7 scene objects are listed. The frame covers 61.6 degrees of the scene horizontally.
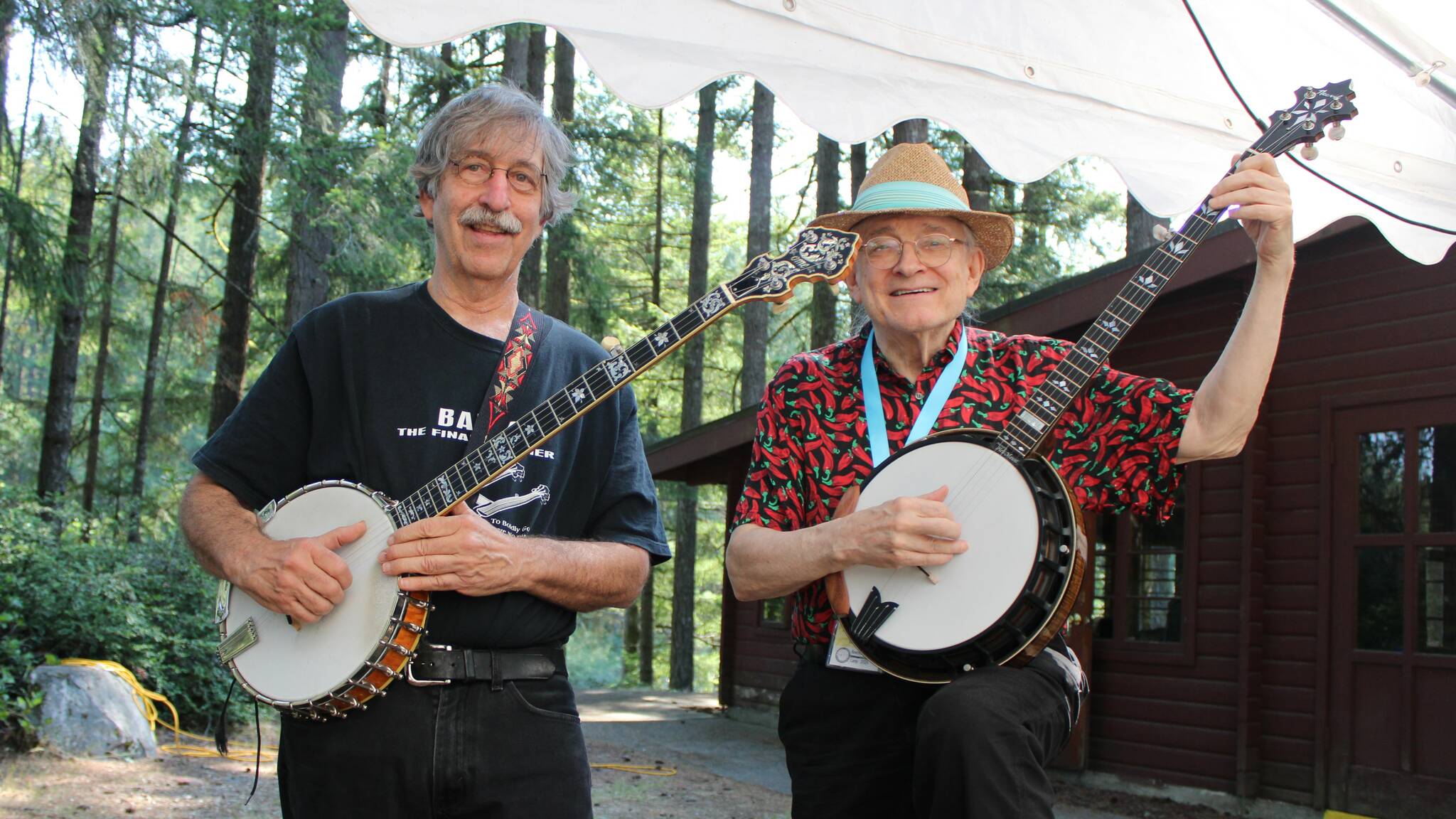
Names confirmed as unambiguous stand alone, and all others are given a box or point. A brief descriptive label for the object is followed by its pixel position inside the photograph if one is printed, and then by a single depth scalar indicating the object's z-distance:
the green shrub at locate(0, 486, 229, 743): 9.26
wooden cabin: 7.11
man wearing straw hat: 2.31
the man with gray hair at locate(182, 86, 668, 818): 2.46
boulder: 8.43
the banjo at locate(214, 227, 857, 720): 2.44
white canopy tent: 3.27
